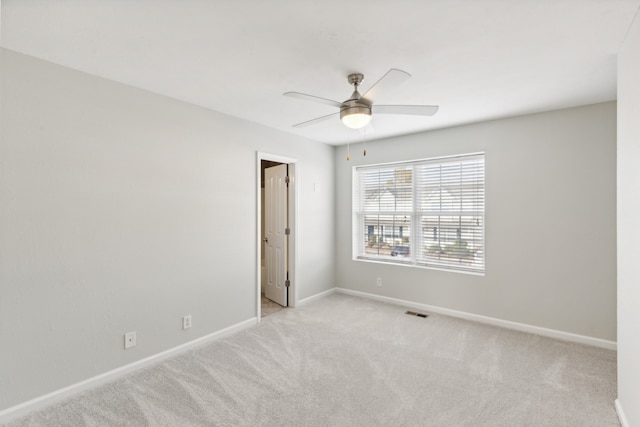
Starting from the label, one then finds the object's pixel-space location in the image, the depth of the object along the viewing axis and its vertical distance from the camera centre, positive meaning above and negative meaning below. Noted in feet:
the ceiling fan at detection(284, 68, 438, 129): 6.97 +2.49
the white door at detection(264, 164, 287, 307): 14.55 -1.03
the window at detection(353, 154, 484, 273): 12.73 -0.13
